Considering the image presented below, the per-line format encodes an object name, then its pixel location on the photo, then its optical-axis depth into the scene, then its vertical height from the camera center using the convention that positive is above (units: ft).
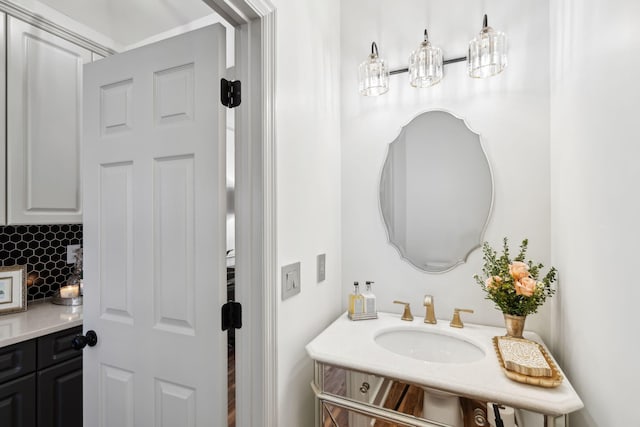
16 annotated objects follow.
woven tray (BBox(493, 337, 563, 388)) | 2.88 -1.62
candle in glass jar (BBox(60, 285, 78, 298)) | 6.16 -1.60
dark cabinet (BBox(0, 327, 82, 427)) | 4.47 -2.68
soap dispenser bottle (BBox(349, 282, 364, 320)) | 4.76 -1.46
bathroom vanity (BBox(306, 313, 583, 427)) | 2.84 -1.79
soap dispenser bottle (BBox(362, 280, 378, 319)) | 4.81 -1.47
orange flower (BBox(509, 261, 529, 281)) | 3.73 -0.73
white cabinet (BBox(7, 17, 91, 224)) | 5.19 +1.60
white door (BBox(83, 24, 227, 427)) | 3.42 -0.27
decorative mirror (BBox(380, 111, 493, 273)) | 4.70 +0.33
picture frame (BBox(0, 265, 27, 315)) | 5.45 -1.37
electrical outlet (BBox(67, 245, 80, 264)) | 6.89 -0.93
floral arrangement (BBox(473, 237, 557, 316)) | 3.68 -0.91
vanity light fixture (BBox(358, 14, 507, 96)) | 4.25 +2.24
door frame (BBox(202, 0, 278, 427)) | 3.36 -0.08
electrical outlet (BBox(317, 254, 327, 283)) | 4.71 -0.85
